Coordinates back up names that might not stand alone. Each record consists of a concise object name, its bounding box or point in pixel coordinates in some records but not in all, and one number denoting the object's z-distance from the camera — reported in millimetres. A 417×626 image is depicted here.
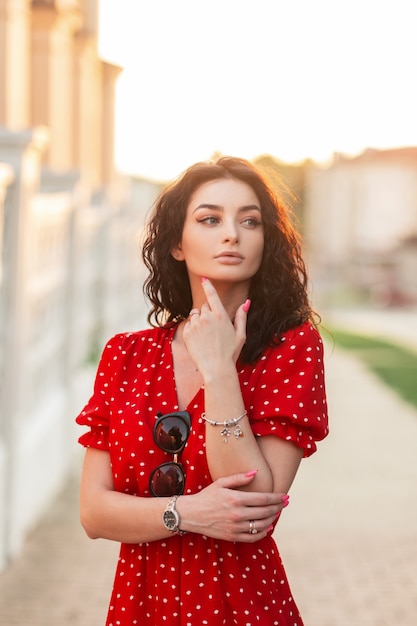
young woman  2562
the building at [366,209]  92188
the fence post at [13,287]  6730
